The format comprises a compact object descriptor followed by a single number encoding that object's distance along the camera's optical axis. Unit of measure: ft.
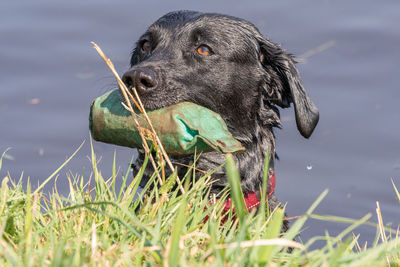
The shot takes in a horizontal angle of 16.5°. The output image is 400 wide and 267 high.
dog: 29.16
